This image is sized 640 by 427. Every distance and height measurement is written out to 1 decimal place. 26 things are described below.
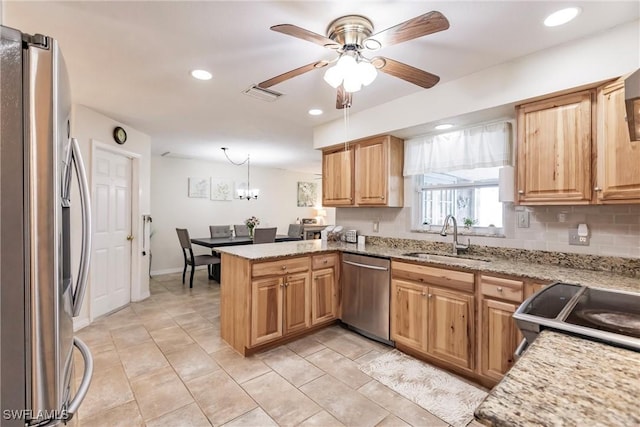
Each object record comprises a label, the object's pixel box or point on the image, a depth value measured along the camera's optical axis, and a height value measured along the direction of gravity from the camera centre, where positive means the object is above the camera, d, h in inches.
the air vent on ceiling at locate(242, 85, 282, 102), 110.5 +46.3
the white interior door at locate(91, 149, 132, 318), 138.6 -10.1
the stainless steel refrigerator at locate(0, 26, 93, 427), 31.1 -1.9
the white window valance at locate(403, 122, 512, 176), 104.5 +25.1
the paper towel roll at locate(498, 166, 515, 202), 95.3 +9.7
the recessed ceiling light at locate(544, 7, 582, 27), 67.1 +46.5
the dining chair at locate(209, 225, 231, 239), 235.3 -14.3
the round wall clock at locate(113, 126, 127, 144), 147.8 +39.7
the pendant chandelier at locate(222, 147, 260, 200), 247.8 +18.1
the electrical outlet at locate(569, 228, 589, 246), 86.0 -7.4
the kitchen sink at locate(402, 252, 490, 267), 92.2 -16.4
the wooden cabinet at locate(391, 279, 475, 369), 89.2 -35.4
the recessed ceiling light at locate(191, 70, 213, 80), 97.0 +46.6
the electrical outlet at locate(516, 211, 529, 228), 98.2 -1.8
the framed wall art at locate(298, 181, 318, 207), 337.1 +23.2
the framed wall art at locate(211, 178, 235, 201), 263.6 +22.3
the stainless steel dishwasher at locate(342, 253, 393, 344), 111.0 -32.4
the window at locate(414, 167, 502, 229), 112.6 +6.7
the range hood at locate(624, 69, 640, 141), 38.1 +15.5
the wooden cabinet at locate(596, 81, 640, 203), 70.6 +14.9
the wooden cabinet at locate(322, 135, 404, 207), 129.5 +18.7
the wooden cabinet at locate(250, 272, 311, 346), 103.0 -34.5
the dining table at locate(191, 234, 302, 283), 197.5 -20.0
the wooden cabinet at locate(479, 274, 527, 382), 79.4 -30.9
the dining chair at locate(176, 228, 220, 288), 196.4 -31.4
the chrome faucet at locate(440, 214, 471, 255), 111.7 -10.5
